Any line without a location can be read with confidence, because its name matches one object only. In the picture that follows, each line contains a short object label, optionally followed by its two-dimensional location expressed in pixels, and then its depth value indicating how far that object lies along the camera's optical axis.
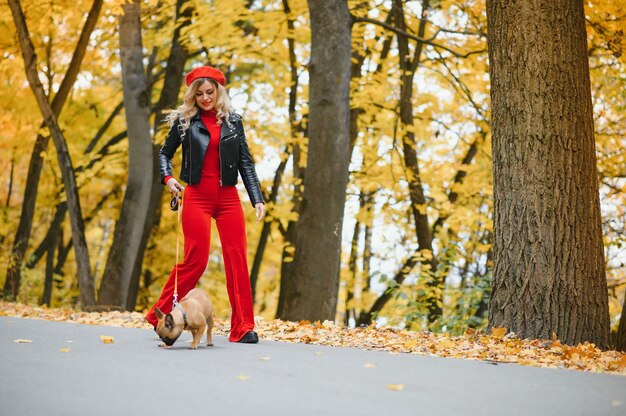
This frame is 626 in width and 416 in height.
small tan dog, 6.76
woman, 7.49
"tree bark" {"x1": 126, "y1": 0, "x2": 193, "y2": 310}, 18.12
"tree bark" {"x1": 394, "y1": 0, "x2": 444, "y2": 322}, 17.91
